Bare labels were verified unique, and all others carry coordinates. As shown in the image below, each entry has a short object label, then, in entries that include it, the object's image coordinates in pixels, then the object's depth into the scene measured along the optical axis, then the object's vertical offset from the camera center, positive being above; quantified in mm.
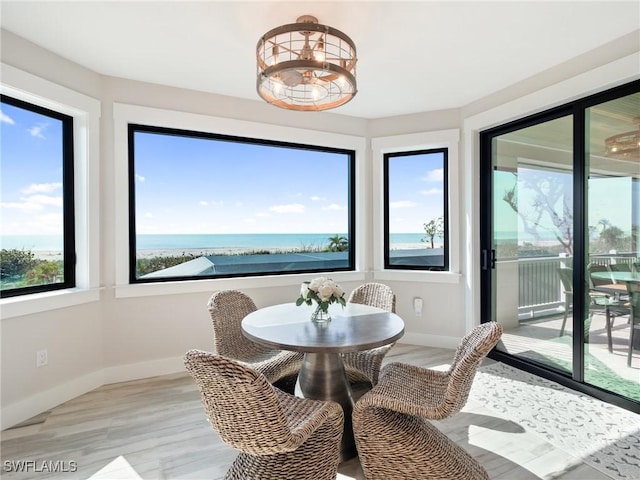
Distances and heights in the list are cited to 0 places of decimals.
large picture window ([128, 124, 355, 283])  3283 +364
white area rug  1985 -1231
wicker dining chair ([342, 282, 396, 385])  2469 -859
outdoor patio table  2488 -309
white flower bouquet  2150 -335
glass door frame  2576 +55
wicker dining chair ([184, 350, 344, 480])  1354 -786
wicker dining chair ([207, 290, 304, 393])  2420 -794
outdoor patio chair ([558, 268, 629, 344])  2609 -517
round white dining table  1819 -533
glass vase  2227 -504
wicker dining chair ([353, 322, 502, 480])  1630 -969
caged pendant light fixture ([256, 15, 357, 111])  1765 +899
